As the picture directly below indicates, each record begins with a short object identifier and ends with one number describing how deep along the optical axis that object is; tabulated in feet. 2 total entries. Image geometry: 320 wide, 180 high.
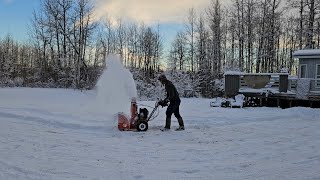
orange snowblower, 41.29
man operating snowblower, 42.19
